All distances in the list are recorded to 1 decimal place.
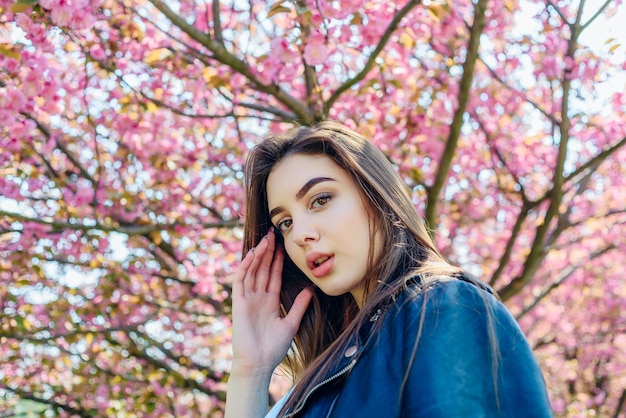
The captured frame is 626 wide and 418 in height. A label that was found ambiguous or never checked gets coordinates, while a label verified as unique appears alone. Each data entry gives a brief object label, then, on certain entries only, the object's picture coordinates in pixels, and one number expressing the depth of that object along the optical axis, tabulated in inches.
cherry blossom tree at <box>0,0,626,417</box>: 130.9
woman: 48.8
